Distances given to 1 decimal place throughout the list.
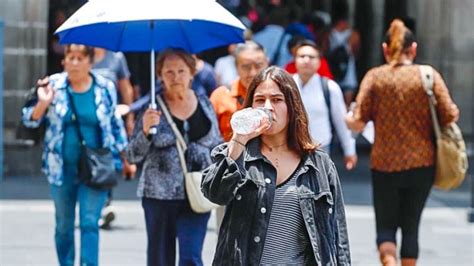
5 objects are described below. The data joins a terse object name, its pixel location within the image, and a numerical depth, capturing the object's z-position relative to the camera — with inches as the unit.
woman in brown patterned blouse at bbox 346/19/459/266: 698.8
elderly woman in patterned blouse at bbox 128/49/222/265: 621.9
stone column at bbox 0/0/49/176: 1174.3
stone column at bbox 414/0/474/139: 1295.5
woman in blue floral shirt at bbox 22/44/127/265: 682.2
